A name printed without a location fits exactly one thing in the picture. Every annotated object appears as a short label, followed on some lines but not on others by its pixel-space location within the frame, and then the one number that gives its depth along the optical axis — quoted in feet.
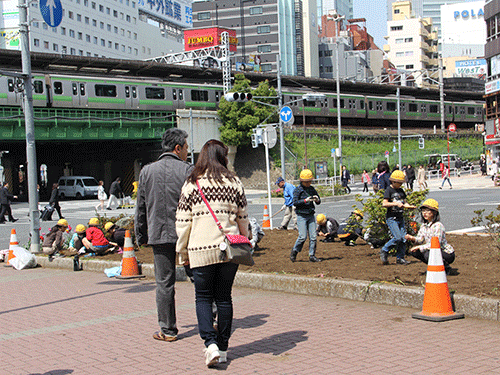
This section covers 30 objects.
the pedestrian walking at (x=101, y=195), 105.50
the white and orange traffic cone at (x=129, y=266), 32.42
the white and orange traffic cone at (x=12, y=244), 41.98
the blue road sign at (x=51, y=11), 41.73
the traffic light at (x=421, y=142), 172.96
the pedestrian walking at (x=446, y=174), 117.99
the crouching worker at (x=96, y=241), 39.47
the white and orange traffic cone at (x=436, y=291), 19.54
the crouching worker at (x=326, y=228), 39.04
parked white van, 158.61
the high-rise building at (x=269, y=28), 377.71
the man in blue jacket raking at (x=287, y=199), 45.31
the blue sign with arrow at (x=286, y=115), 65.33
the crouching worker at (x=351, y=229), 33.61
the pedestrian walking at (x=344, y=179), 125.39
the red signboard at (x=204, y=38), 325.89
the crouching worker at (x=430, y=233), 23.31
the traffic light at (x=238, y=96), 62.64
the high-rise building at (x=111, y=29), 279.98
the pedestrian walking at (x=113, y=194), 108.27
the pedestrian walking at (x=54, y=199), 84.17
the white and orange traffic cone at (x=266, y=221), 50.18
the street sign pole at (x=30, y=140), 42.63
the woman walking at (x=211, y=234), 15.51
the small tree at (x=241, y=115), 175.32
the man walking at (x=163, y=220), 18.61
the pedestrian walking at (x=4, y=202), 83.19
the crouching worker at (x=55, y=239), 42.19
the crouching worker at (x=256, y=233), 35.13
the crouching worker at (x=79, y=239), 41.00
